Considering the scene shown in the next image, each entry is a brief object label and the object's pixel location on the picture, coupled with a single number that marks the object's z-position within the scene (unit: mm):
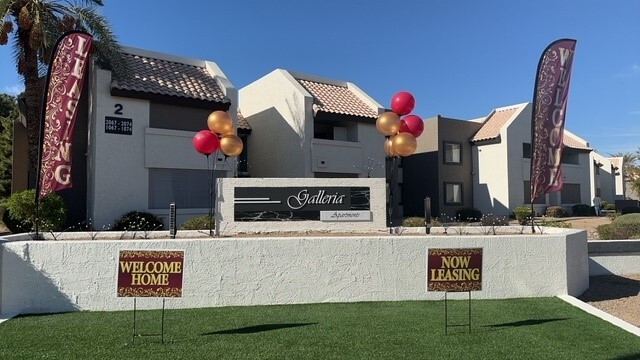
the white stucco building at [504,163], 30953
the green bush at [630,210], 30866
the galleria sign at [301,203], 11391
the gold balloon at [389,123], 12844
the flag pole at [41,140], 9516
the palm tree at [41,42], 17172
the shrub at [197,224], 14629
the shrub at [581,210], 34875
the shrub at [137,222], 16422
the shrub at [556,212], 32156
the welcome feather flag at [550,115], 11805
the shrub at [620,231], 15414
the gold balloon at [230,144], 12992
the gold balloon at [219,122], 12531
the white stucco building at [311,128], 21828
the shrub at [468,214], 30859
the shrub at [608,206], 41000
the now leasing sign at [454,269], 7105
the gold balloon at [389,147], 13070
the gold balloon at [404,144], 12695
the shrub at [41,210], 14541
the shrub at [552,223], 17953
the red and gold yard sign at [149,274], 6719
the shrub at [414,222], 17878
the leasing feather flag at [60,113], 9625
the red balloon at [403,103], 12916
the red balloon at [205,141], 12555
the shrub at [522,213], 25531
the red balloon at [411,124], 13134
